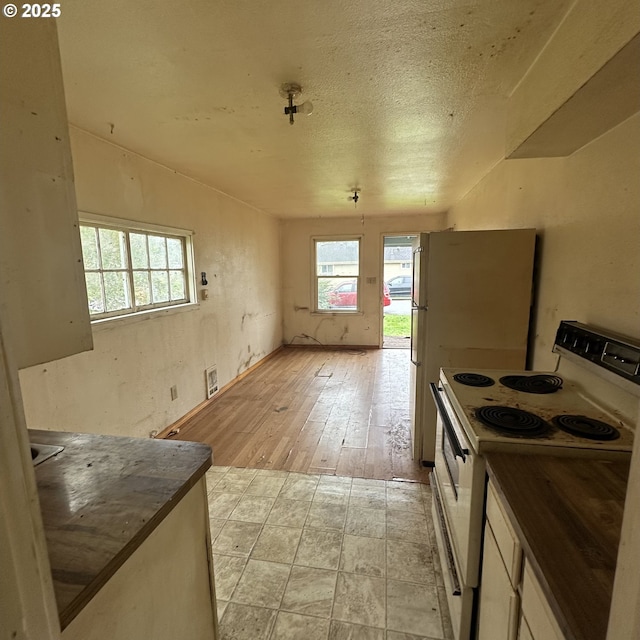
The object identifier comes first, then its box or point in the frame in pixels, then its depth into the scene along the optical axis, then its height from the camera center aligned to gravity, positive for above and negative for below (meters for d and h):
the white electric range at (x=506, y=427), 1.08 -0.55
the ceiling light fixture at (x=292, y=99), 1.63 +0.86
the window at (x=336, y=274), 6.05 -0.08
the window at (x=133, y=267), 2.30 +0.04
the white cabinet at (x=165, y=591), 0.73 -0.80
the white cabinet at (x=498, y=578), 0.83 -0.83
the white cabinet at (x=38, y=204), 0.64 +0.14
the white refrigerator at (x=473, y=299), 2.15 -0.20
